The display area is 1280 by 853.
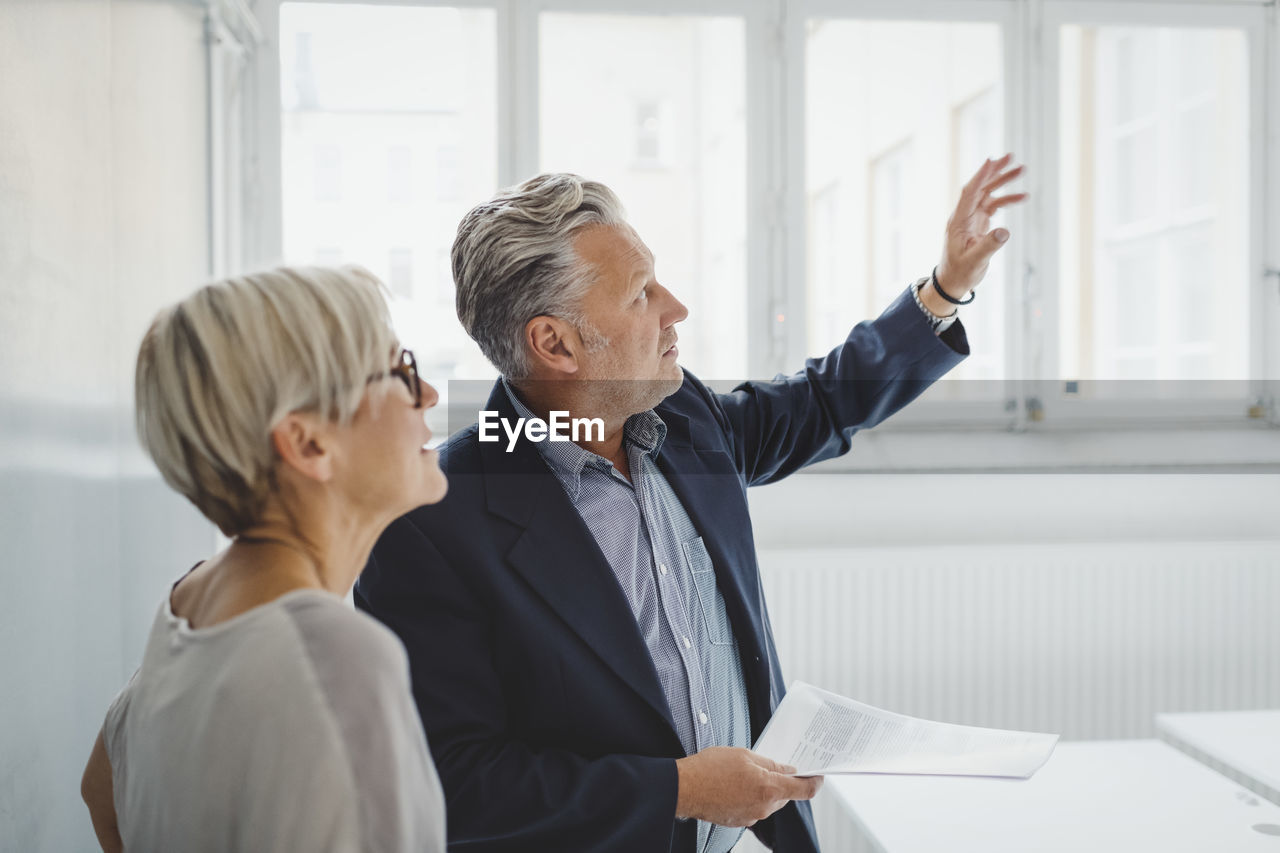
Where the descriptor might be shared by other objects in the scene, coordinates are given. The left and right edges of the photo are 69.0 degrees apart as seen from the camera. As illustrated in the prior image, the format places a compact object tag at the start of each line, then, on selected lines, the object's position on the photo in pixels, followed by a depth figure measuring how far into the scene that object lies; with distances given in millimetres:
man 1069
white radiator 2498
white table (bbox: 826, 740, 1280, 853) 1313
